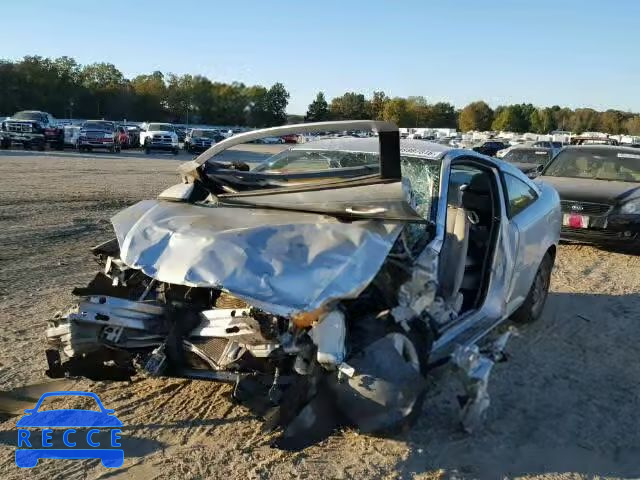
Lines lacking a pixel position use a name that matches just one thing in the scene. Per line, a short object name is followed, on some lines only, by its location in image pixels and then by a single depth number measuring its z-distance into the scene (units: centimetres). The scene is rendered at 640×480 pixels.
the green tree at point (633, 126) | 11694
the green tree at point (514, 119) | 12538
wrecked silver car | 354
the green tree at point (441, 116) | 13200
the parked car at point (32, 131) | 3300
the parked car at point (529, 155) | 1762
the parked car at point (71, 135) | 3428
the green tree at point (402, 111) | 12295
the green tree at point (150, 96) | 9664
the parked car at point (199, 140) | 4006
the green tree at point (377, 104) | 10752
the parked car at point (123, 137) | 3761
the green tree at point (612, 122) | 12156
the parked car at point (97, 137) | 3419
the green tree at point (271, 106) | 10125
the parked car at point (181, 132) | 5451
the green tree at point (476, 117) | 13088
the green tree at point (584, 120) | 12300
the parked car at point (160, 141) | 3731
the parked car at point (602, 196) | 955
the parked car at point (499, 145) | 3982
